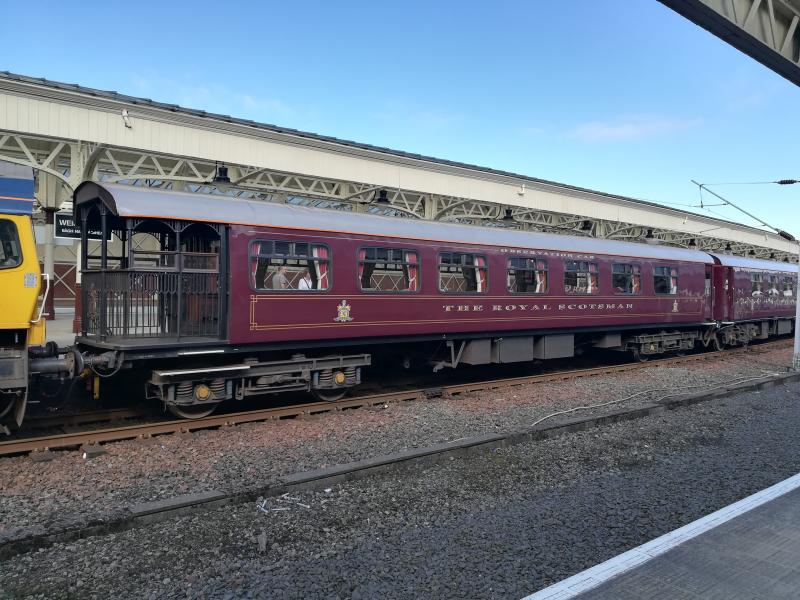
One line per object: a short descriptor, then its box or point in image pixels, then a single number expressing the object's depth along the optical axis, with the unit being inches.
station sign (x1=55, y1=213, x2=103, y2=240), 578.8
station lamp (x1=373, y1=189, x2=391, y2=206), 658.2
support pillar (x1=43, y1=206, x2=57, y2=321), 628.9
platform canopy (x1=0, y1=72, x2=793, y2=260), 535.5
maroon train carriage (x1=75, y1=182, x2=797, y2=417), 317.9
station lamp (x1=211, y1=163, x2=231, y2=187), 411.8
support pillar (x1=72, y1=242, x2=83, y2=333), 357.7
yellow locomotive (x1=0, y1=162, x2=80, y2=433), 257.9
